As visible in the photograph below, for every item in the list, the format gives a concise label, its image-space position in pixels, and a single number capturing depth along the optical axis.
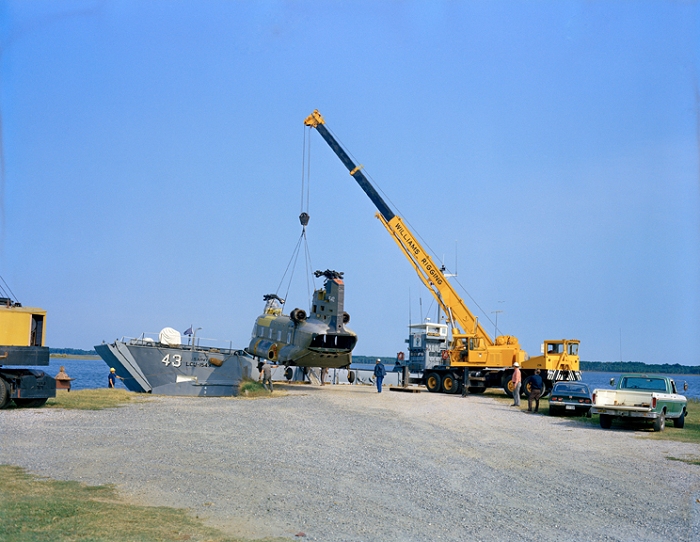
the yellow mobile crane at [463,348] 33.12
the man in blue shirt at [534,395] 24.91
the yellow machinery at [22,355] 19.42
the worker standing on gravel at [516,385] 27.23
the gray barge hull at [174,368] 30.81
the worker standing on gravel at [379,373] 32.50
